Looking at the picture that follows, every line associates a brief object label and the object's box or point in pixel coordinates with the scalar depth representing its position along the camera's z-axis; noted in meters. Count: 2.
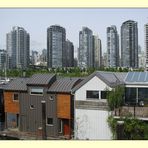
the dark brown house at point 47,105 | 14.03
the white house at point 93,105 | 12.90
